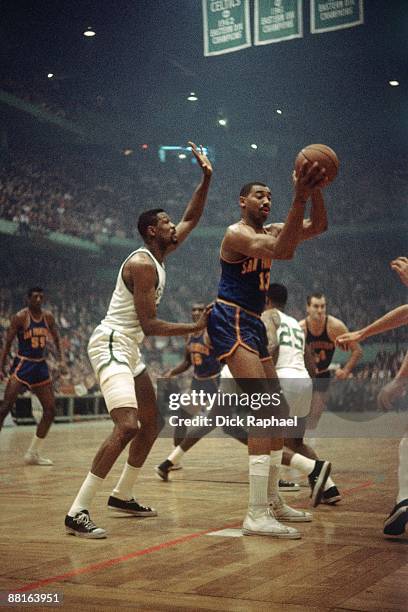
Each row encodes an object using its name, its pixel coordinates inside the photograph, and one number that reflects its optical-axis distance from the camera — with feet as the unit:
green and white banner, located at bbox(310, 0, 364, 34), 34.14
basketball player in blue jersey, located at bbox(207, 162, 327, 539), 14.44
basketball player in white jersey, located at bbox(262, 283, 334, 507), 20.75
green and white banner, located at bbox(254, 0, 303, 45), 34.42
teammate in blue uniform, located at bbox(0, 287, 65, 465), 29.50
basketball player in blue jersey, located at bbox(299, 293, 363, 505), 25.94
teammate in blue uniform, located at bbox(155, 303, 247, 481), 30.22
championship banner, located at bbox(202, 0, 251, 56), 34.99
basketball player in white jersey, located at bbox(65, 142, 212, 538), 14.84
